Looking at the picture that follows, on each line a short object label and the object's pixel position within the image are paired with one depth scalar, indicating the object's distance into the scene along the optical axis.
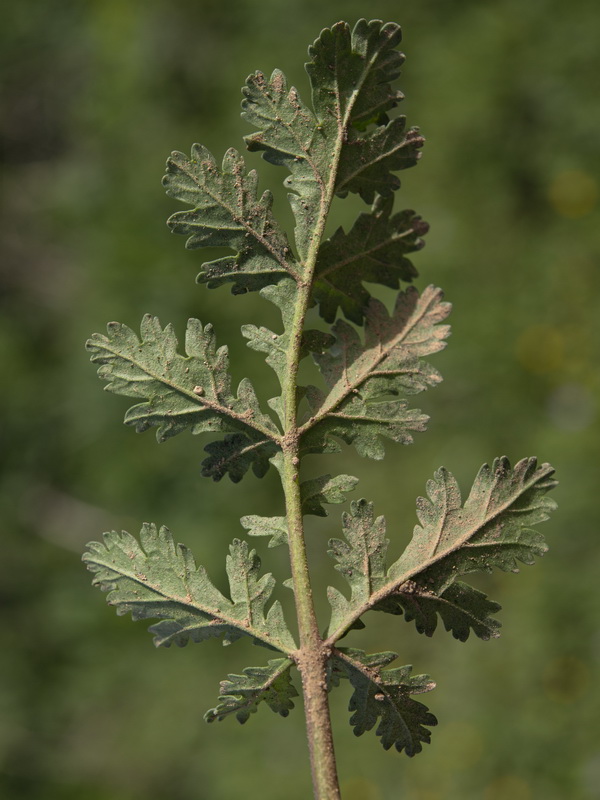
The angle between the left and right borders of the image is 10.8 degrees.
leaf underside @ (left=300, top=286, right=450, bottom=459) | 0.33
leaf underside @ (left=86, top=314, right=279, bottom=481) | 0.33
